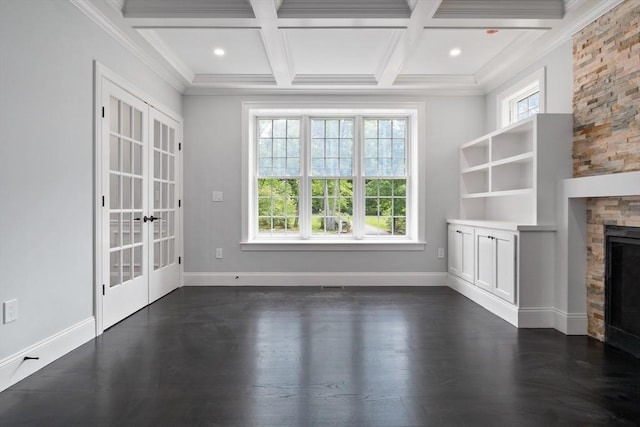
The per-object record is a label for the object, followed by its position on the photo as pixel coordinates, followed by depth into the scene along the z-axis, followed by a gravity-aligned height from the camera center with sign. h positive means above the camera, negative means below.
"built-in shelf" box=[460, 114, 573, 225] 3.20 +0.46
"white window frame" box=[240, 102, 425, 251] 4.91 +0.51
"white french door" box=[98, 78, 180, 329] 3.15 +0.09
